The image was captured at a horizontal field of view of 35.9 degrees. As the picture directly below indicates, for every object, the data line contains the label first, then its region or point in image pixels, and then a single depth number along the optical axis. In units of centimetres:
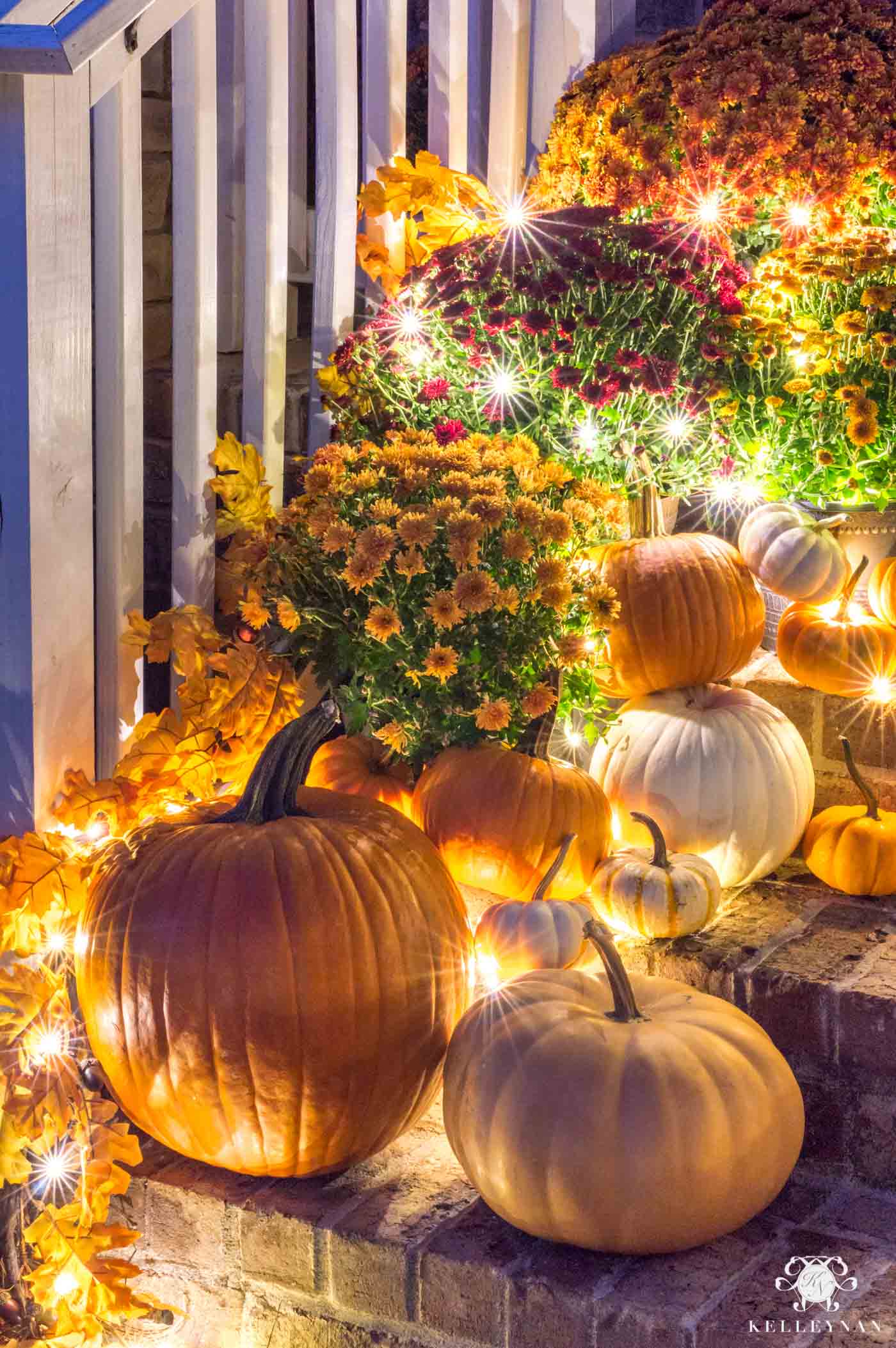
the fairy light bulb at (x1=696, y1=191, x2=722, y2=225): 277
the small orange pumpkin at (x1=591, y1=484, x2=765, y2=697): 257
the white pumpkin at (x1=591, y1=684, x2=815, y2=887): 246
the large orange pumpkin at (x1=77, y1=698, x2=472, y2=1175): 190
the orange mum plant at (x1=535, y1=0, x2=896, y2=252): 262
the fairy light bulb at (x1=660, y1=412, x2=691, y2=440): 271
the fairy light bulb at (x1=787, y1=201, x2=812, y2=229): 271
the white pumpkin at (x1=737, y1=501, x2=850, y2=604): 266
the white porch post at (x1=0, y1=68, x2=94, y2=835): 199
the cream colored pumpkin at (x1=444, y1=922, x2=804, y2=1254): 173
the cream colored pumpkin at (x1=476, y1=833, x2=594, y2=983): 218
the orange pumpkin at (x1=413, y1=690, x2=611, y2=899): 235
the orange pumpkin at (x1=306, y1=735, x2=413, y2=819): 255
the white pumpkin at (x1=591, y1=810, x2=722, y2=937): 223
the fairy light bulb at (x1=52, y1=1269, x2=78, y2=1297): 195
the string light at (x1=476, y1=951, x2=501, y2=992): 222
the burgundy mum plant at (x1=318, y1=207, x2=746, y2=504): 253
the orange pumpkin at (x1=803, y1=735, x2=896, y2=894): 242
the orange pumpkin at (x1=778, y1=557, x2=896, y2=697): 262
